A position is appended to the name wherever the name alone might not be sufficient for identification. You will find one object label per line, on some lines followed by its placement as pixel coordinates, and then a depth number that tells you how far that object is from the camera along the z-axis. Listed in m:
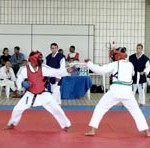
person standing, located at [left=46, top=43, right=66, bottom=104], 10.54
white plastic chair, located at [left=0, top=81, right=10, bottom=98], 13.57
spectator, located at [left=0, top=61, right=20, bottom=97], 13.72
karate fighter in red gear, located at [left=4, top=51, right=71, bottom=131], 7.63
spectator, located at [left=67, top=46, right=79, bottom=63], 15.22
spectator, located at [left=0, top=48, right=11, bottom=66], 14.98
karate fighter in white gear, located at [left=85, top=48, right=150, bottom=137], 7.33
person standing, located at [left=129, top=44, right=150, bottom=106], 11.27
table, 12.67
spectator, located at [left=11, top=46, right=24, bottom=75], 15.08
